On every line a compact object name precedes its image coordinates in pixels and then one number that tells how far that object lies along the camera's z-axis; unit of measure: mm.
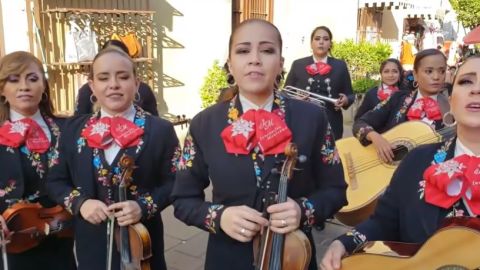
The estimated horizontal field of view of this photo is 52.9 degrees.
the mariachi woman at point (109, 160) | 2254
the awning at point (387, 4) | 15402
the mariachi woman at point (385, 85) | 4523
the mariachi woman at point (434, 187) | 1637
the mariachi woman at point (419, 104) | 3223
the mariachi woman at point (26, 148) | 2438
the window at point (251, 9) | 10086
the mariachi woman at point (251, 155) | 1760
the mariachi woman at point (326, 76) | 5168
